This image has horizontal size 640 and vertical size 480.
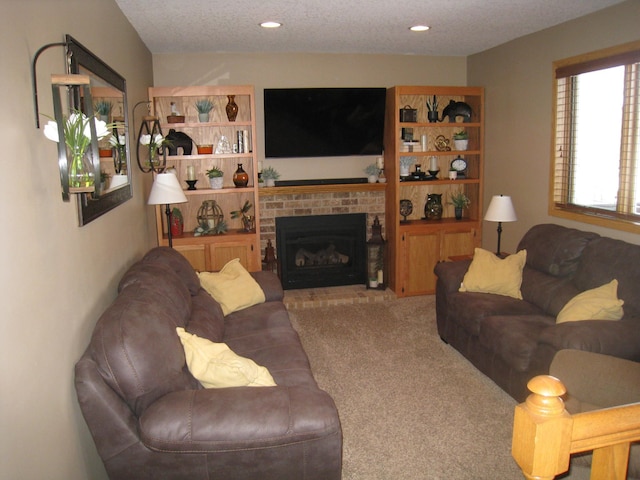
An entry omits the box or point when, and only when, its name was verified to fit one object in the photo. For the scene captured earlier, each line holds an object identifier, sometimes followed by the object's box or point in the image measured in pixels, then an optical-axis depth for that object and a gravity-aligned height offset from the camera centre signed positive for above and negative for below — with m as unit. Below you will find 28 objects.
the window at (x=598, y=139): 3.80 +0.16
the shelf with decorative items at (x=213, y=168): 5.27 +0.00
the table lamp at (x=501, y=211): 4.52 -0.42
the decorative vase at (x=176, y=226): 5.44 -0.58
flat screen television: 5.64 +0.48
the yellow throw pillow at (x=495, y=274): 4.12 -0.88
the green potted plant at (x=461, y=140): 5.95 +0.25
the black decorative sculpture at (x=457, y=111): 5.89 +0.57
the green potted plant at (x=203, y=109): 5.30 +0.59
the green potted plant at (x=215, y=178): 5.40 -0.10
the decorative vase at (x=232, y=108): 5.39 +0.60
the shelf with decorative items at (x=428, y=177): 5.74 -0.15
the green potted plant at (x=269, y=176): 5.70 -0.10
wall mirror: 2.34 +0.27
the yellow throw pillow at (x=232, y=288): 3.81 -0.87
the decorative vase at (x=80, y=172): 2.00 +0.00
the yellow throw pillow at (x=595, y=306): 3.14 -0.87
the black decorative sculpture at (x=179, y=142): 5.33 +0.27
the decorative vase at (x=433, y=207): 6.02 -0.50
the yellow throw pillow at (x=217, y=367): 2.32 -0.87
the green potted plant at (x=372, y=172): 5.95 -0.09
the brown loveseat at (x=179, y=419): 2.02 -0.97
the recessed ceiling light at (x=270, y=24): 4.23 +1.13
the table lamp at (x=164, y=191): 4.14 -0.17
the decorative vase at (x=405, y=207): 5.92 -0.48
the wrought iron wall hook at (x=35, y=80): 1.80 +0.31
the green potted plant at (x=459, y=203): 6.04 -0.46
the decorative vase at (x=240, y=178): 5.45 -0.11
